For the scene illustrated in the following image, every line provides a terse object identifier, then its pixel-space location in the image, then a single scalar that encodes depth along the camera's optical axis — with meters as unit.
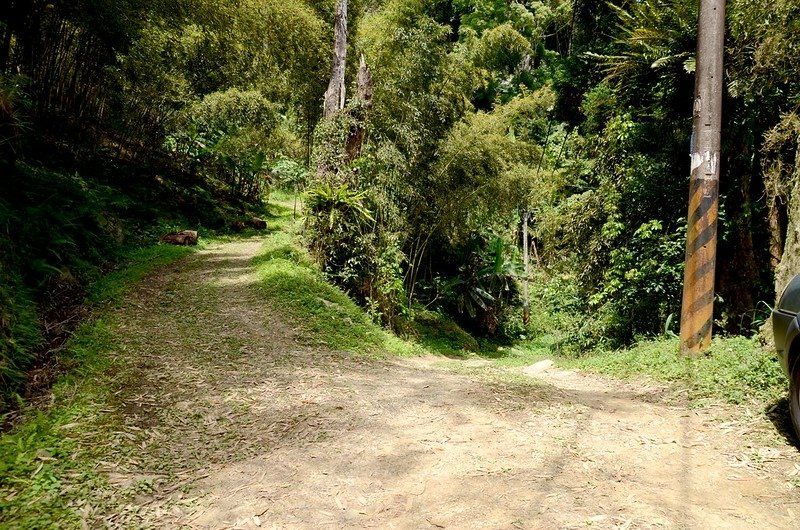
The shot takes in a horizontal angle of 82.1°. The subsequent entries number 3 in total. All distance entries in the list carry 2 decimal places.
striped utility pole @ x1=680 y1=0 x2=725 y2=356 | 4.64
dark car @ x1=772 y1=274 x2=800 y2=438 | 2.76
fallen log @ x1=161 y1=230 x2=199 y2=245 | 10.42
